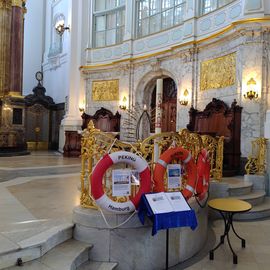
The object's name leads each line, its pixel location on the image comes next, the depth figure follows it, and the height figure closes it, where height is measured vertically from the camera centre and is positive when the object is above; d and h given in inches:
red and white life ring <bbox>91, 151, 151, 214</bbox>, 133.5 -20.3
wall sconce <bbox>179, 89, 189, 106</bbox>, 438.6 +51.6
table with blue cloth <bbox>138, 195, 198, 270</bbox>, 127.8 -35.9
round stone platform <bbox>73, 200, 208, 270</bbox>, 140.2 -49.2
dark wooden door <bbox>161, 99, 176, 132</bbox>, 501.7 +30.8
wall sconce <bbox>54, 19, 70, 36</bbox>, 592.7 +202.2
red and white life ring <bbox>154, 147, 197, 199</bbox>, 150.1 -17.0
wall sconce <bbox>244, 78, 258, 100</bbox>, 332.8 +50.2
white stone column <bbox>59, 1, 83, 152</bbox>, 592.1 +134.3
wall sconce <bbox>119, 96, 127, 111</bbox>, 538.8 +52.0
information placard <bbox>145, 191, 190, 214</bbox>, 131.9 -29.8
